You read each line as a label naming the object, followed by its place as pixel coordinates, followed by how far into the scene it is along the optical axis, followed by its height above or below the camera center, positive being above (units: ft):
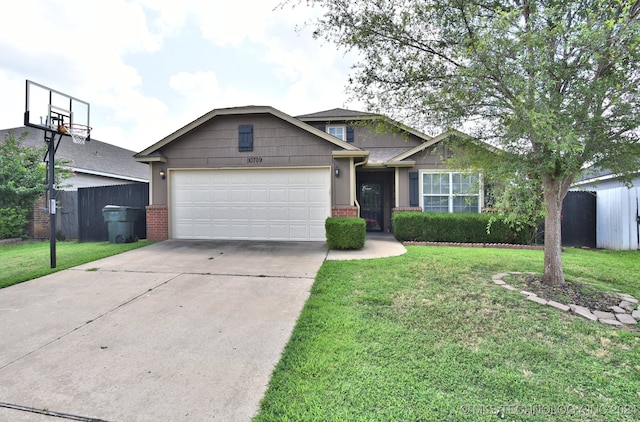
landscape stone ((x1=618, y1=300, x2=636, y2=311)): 12.65 -4.18
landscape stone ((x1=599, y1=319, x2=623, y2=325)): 11.32 -4.31
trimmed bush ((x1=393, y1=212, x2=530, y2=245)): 30.14 -1.94
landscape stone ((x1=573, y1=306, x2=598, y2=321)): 11.78 -4.23
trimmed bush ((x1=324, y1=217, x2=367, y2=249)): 25.29 -1.91
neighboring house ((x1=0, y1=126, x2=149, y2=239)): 34.32 +7.05
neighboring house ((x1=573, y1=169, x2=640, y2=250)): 27.48 -0.76
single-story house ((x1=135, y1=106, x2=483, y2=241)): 29.43 +3.40
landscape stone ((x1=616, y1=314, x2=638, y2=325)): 11.39 -4.29
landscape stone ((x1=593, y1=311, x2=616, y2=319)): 11.84 -4.26
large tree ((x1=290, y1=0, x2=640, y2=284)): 11.73 +6.22
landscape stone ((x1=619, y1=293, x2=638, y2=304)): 13.54 -4.13
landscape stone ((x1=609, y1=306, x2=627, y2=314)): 12.33 -4.22
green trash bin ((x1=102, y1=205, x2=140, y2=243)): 29.91 -1.13
